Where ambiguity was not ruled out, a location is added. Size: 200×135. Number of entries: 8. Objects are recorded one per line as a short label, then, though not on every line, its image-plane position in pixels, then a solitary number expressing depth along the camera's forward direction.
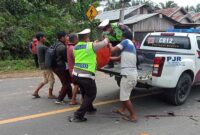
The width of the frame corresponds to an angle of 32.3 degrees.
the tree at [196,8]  95.69
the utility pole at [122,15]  20.78
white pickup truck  7.23
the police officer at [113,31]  6.76
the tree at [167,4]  76.62
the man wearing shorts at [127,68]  6.62
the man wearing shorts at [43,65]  8.34
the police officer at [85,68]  6.36
